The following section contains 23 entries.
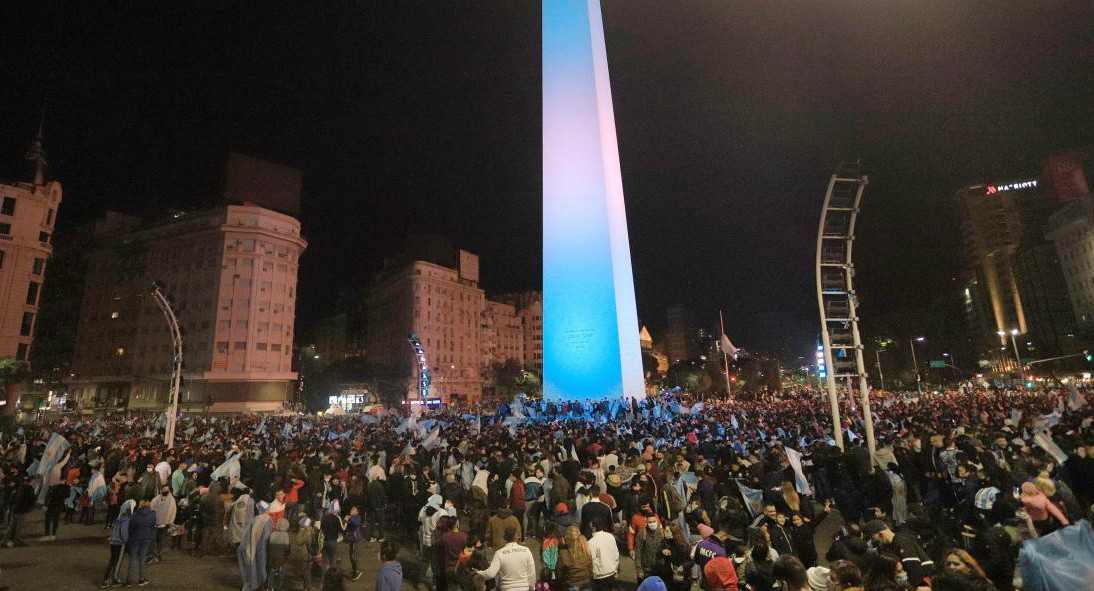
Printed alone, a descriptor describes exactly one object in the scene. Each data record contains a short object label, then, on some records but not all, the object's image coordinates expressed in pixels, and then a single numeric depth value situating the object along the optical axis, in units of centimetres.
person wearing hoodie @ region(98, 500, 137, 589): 909
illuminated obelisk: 3709
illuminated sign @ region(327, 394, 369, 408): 7143
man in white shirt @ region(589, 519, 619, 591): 671
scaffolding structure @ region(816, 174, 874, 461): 1337
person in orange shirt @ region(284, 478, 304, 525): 1028
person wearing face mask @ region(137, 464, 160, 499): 1161
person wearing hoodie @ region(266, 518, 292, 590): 847
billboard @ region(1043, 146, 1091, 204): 8900
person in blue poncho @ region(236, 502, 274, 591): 845
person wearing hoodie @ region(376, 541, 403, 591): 619
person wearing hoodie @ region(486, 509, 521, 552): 784
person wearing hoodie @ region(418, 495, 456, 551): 920
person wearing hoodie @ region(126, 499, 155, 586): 909
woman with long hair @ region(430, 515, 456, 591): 748
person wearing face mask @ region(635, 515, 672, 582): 691
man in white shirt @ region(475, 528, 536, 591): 619
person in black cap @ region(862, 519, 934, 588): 530
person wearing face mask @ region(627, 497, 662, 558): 743
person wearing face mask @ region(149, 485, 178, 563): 1025
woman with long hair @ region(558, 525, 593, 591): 630
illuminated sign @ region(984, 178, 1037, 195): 11225
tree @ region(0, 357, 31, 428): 3866
